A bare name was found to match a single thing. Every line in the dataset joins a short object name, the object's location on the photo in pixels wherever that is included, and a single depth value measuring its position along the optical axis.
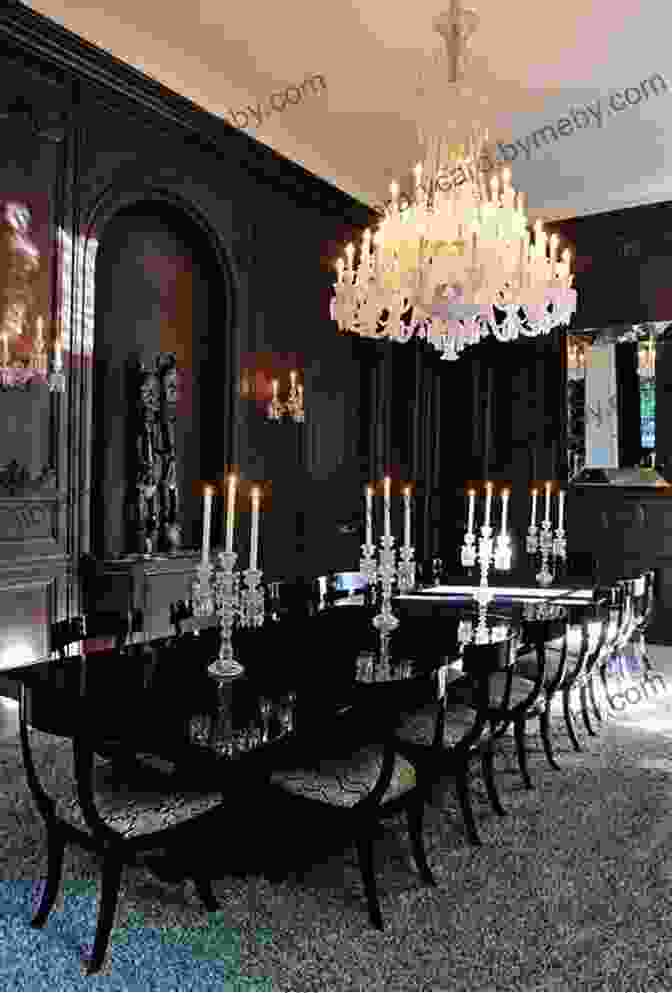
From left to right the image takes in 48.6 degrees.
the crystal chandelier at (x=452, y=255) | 4.13
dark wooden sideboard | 6.84
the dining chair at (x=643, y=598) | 4.45
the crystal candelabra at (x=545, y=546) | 4.43
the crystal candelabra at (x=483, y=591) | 3.10
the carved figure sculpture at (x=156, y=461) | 4.98
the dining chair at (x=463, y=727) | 2.48
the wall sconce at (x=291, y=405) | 6.07
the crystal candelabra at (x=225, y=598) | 2.39
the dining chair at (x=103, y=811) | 1.96
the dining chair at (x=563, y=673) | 3.18
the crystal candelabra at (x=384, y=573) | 3.07
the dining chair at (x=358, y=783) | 2.15
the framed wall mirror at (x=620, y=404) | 6.94
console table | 4.55
